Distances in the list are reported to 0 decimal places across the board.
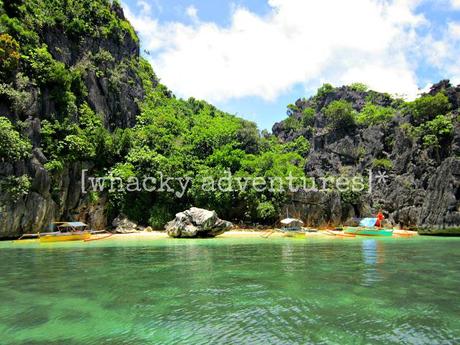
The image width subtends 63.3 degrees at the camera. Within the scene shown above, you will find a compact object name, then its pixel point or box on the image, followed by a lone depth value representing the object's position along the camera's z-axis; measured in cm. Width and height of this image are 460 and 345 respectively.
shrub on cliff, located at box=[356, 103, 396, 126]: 5885
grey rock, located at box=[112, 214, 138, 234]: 3568
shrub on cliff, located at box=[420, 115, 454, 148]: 4316
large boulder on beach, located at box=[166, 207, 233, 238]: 3181
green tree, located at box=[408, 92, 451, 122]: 4694
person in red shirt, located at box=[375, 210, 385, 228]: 3625
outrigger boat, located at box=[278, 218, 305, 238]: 3406
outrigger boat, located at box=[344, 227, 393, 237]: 3444
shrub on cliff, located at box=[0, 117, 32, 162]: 2734
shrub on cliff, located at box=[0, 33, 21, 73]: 2986
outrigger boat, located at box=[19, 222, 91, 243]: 2811
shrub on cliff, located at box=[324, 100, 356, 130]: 5919
